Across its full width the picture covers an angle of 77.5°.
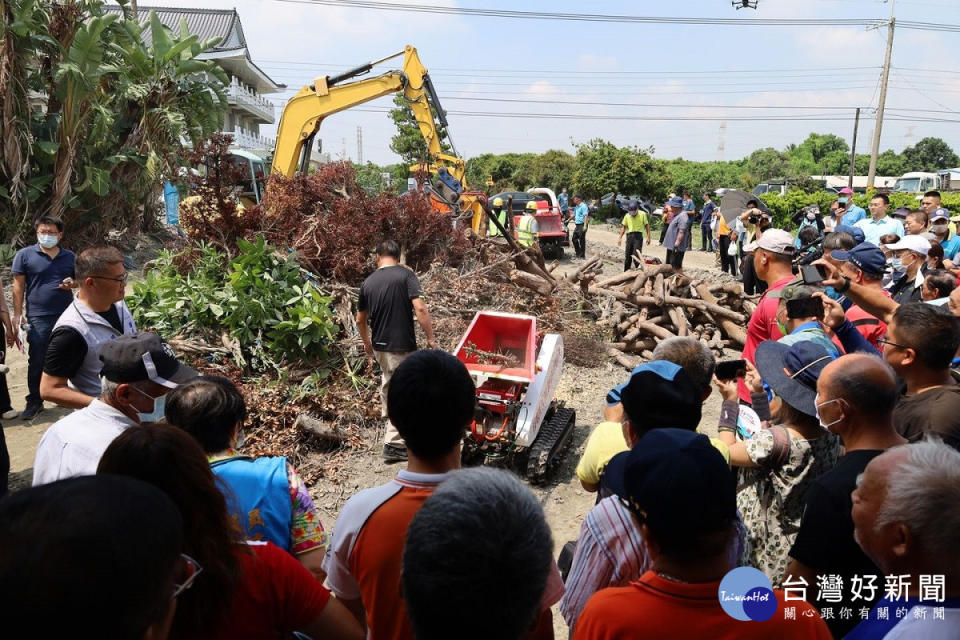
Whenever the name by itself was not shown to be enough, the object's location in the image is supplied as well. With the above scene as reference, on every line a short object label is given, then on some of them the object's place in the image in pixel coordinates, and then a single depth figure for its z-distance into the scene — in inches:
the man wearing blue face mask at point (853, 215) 405.1
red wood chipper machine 188.7
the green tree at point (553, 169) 1465.3
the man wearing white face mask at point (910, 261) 208.4
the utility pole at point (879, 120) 1021.8
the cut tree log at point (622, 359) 310.3
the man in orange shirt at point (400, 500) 67.9
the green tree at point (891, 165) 2291.0
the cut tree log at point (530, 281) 335.6
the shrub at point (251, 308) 232.7
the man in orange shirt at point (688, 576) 53.9
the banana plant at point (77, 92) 422.9
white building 1384.1
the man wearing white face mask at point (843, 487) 76.7
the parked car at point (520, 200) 698.2
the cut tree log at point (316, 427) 204.1
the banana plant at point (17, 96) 396.8
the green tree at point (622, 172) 1126.4
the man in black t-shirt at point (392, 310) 198.5
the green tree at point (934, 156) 2408.7
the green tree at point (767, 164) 1877.5
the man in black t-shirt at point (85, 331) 129.6
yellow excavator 416.2
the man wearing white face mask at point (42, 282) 221.0
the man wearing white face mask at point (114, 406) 89.4
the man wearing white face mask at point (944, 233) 269.4
